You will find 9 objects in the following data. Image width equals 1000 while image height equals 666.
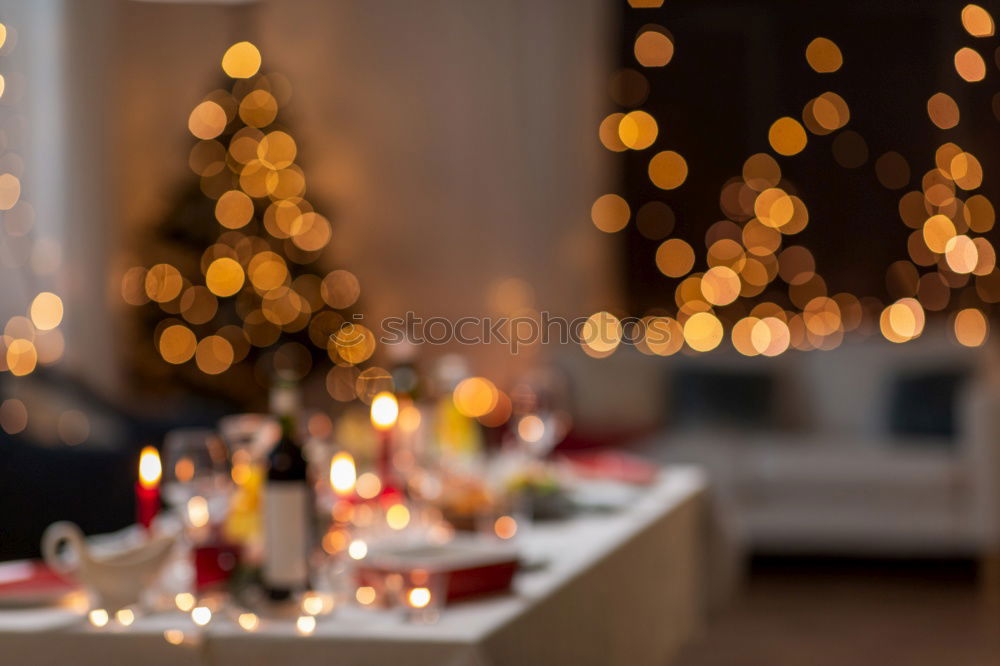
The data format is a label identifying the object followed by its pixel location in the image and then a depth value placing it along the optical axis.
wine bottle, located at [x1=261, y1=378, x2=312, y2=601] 2.87
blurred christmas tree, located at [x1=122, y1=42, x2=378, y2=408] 9.86
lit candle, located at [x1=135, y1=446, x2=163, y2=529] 3.12
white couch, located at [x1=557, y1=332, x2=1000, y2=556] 8.02
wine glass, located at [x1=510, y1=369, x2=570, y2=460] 4.62
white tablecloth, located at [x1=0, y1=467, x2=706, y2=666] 2.62
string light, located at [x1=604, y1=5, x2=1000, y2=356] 10.03
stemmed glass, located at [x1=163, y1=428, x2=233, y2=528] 3.14
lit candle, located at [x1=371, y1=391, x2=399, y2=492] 3.87
